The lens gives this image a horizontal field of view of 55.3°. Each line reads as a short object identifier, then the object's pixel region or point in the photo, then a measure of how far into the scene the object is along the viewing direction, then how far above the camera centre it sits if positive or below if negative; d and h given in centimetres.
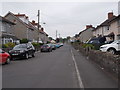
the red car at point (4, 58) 853 -109
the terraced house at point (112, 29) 1973 +307
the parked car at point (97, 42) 1780 +18
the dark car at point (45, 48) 2189 -101
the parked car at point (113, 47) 1148 -41
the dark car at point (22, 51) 1154 -80
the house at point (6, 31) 2314 +272
